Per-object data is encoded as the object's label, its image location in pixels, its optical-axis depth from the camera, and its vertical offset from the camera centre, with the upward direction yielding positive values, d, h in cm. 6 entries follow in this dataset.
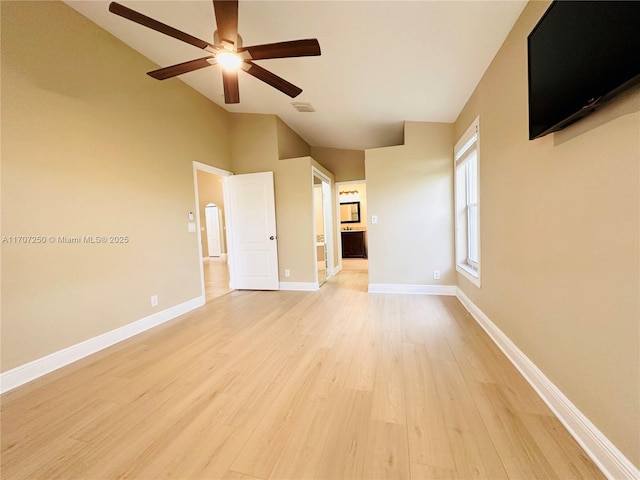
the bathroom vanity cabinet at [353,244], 769 -57
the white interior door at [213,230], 950 +3
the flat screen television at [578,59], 91 +68
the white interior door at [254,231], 440 -4
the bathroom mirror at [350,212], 820 +43
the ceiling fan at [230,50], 162 +133
